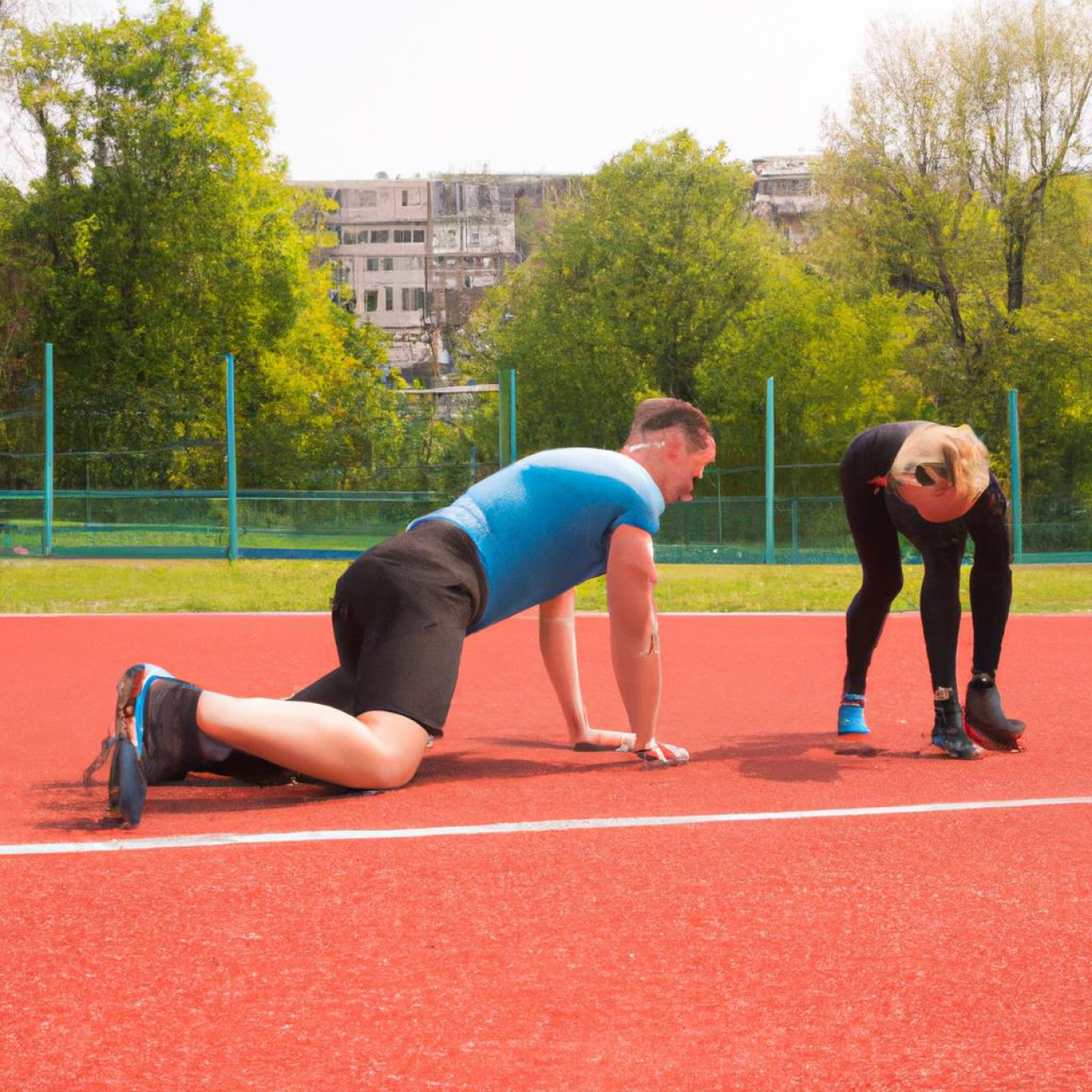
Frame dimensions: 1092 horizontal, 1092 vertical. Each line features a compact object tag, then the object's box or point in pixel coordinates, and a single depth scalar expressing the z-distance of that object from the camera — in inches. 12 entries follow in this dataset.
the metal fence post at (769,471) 1026.7
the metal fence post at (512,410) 1026.8
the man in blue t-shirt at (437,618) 193.2
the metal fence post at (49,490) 976.3
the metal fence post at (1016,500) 1005.2
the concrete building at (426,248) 3919.8
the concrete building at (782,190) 3693.4
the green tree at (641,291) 1942.7
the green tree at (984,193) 1573.6
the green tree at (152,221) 1743.4
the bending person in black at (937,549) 228.4
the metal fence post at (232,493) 942.4
